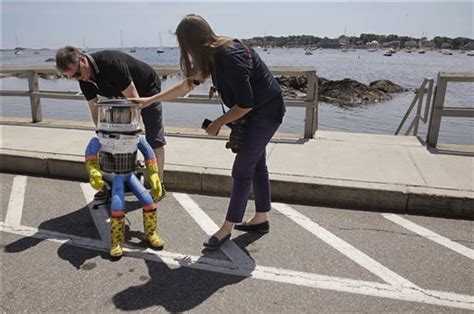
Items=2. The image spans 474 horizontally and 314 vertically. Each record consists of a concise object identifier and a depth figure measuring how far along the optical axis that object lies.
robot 3.28
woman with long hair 2.86
